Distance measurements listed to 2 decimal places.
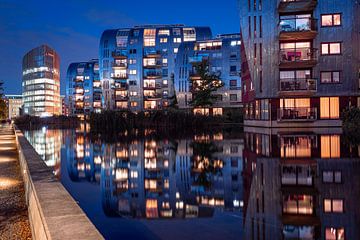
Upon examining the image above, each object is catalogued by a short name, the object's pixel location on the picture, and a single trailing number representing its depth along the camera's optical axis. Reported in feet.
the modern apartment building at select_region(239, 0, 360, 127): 136.87
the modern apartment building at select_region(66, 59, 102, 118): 446.19
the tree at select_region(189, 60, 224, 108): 231.30
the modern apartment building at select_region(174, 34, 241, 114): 251.80
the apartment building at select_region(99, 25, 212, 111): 319.27
